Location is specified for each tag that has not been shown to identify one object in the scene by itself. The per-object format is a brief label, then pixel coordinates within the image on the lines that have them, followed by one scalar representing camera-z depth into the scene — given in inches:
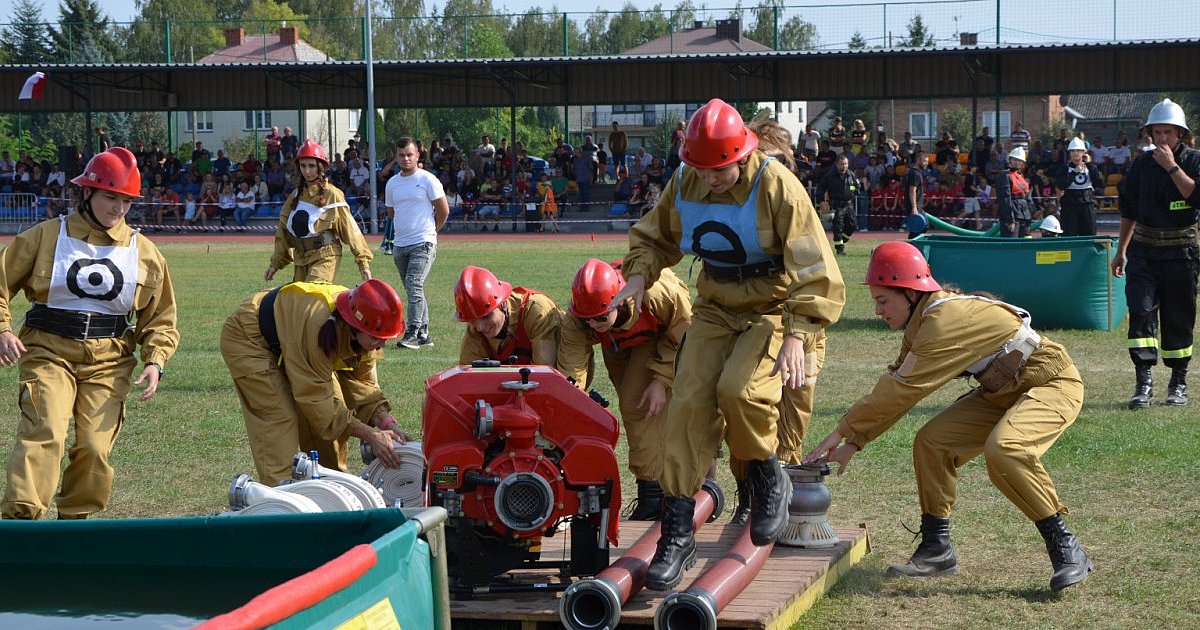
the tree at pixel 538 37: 3184.1
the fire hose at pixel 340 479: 220.7
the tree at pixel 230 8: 3688.5
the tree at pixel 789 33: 1448.1
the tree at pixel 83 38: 2123.8
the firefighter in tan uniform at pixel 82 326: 257.3
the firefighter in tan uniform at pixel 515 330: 268.1
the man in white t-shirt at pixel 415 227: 528.4
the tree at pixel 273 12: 3152.1
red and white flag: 1429.6
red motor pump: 215.0
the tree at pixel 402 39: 2844.5
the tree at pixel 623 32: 3516.2
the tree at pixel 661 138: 2230.6
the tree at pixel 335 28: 2947.8
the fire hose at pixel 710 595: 198.1
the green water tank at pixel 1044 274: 547.5
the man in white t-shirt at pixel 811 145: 1235.9
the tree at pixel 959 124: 2709.2
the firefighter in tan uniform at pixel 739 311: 215.9
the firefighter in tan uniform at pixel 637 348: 263.3
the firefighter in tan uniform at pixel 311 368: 251.9
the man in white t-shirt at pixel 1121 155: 1306.0
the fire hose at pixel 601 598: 203.8
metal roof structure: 1299.2
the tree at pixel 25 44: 2429.9
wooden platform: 208.5
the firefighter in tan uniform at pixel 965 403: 228.8
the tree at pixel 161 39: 2854.3
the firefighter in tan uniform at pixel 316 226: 454.0
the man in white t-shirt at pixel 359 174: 1439.5
